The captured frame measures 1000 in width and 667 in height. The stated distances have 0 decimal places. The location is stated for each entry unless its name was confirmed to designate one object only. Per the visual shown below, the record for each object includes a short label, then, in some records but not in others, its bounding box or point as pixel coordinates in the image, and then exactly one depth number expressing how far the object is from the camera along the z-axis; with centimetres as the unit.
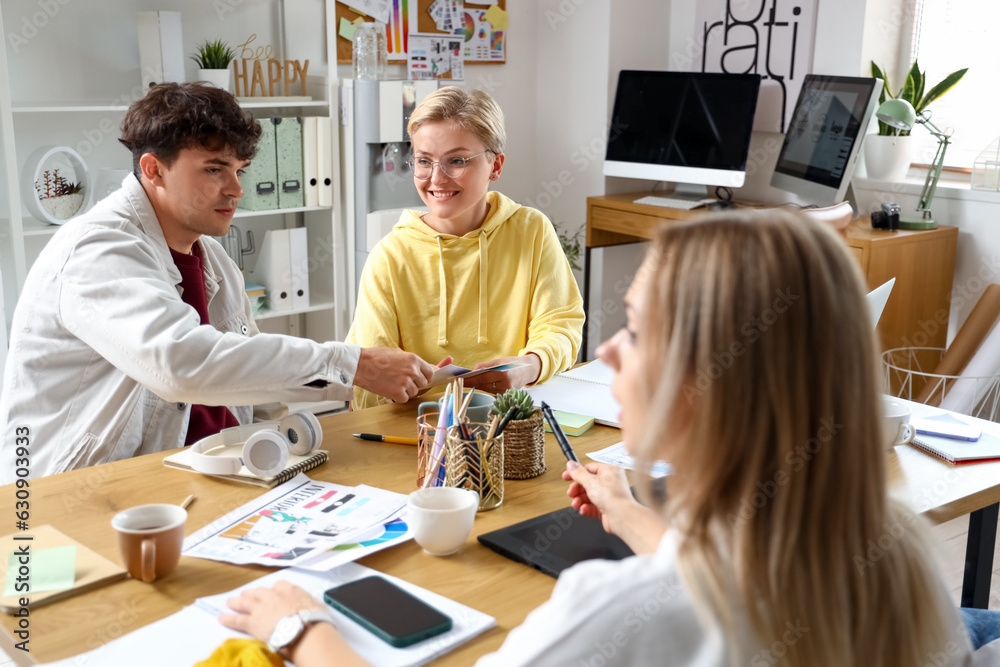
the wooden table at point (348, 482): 102
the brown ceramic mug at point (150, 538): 107
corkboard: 366
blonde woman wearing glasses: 205
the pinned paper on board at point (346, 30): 366
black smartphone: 97
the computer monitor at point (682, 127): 362
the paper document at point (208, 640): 94
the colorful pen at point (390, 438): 156
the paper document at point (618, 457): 144
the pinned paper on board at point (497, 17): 411
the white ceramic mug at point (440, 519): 114
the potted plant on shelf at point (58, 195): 299
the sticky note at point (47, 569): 107
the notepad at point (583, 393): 172
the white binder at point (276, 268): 353
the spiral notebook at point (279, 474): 137
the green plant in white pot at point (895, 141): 337
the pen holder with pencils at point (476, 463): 131
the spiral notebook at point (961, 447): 151
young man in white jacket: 149
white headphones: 138
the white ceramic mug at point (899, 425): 154
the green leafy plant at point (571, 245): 420
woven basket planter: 141
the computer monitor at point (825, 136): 319
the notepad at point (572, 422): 162
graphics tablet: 115
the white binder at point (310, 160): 345
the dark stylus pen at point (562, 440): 140
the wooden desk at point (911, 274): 302
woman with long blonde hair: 70
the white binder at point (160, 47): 312
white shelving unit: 298
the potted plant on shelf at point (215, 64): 323
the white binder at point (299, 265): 358
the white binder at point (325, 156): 347
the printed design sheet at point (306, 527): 115
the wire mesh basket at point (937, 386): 293
